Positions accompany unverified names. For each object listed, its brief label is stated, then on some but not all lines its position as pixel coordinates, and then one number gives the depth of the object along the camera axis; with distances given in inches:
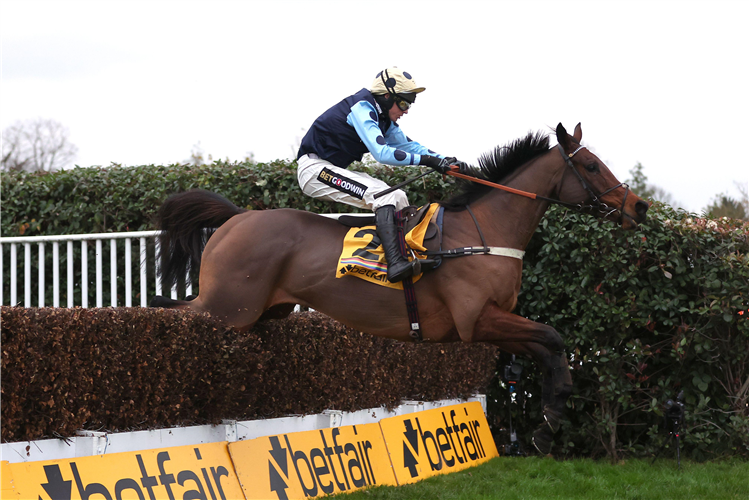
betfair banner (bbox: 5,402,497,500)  270.6
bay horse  341.4
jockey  354.0
